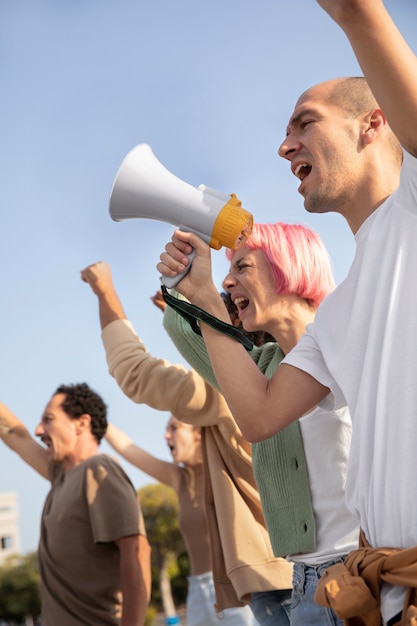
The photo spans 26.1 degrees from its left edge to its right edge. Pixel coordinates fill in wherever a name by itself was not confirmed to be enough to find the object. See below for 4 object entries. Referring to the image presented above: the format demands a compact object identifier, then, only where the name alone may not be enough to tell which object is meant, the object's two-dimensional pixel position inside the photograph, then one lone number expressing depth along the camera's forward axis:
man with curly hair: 5.37
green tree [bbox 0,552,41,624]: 78.44
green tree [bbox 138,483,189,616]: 60.06
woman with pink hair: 3.22
